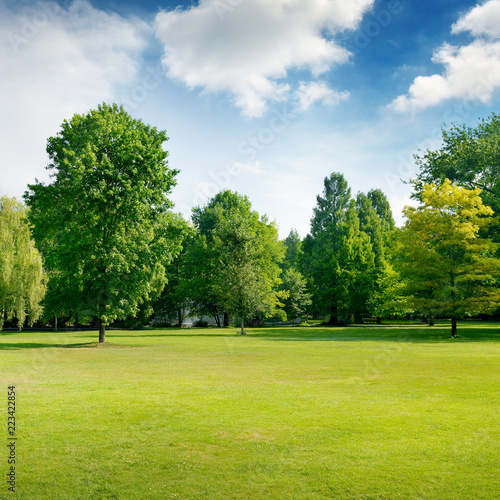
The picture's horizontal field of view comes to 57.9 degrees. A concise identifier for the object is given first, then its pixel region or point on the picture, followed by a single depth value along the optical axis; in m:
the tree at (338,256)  69.31
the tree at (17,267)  42.38
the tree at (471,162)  43.69
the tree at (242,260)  47.16
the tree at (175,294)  66.54
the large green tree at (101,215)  29.17
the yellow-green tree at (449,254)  37.16
